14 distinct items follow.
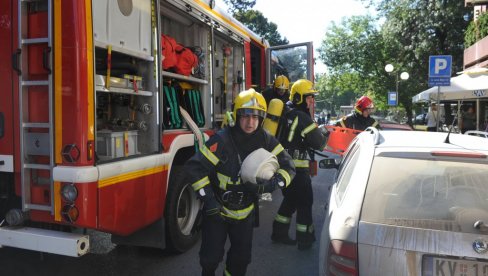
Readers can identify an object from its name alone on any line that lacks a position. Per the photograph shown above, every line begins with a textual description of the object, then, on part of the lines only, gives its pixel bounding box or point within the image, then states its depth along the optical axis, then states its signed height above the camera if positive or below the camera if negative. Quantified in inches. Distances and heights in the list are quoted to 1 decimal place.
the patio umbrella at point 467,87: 436.8 +35.6
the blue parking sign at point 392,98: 883.4 +48.8
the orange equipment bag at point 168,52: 174.1 +27.9
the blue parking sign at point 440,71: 369.1 +43.2
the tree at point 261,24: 1491.1 +364.6
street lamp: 787.4 +104.3
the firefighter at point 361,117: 259.0 +3.0
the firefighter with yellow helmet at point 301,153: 187.6 -13.7
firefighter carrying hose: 125.6 -18.7
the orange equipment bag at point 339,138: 251.1 -9.4
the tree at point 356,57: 1299.2 +200.7
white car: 82.0 -19.0
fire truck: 119.6 -2.0
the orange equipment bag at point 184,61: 184.9 +26.3
